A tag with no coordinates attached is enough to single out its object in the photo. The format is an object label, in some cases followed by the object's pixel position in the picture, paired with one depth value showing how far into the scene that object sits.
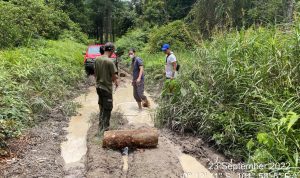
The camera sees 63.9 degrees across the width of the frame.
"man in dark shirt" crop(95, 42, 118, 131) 4.87
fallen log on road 4.36
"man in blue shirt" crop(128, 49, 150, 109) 6.59
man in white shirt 6.07
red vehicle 11.84
